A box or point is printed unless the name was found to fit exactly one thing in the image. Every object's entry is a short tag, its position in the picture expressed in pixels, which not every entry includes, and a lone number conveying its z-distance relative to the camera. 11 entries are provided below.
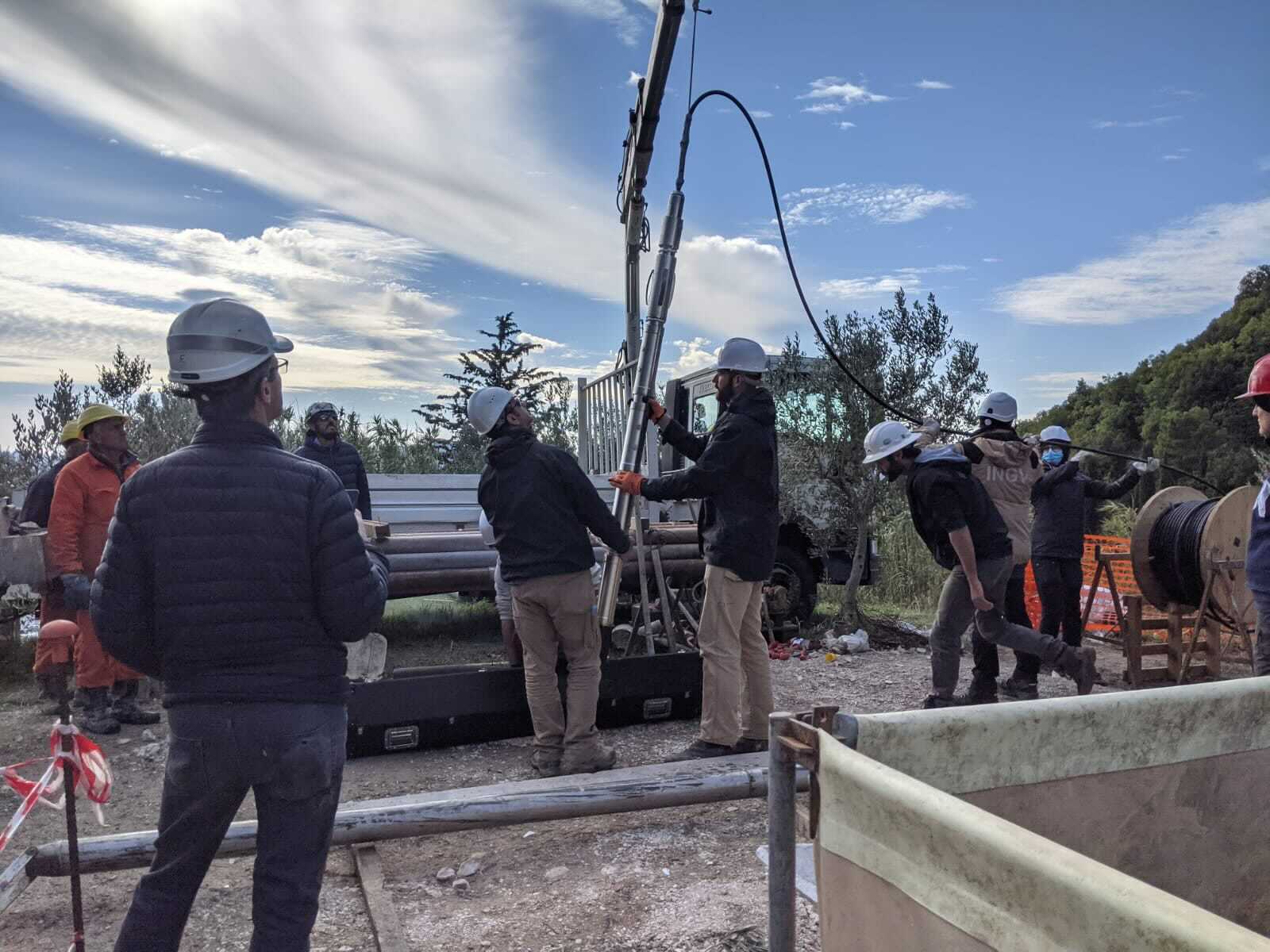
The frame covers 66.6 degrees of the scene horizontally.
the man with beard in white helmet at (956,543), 5.44
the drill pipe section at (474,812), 2.99
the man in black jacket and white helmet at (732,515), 5.01
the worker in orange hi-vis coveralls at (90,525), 5.70
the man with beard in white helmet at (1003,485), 6.41
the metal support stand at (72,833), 2.46
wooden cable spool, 7.06
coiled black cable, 7.21
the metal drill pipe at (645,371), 5.73
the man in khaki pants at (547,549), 4.99
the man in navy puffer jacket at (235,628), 2.22
